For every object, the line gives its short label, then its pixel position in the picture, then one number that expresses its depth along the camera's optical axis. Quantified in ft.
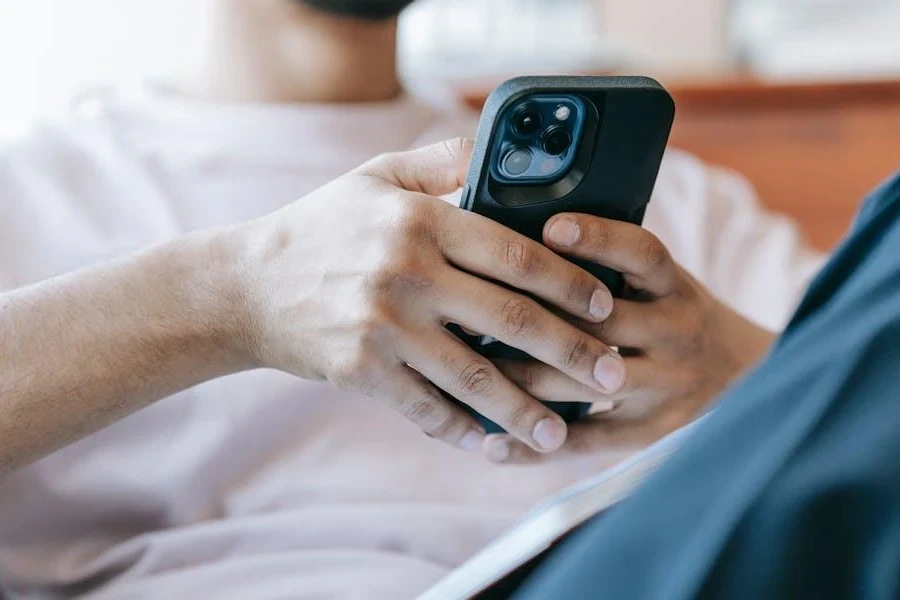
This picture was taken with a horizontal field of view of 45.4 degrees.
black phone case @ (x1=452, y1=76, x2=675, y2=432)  1.63
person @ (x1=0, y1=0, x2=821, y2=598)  1.80
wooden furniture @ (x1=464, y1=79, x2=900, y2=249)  4.39
